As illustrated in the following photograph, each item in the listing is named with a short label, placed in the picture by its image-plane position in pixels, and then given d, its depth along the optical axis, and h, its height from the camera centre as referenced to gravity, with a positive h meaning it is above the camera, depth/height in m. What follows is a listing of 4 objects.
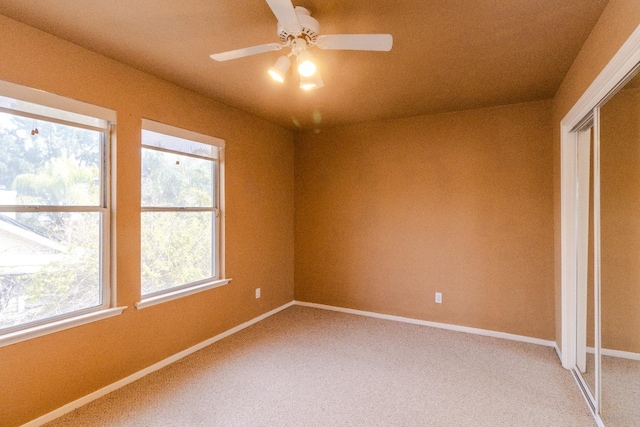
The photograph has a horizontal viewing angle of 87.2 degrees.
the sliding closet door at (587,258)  2.27 -0.33
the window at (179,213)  2.86 +0.02
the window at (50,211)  2.05 +0.03
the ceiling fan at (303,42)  1.67 +0.91
